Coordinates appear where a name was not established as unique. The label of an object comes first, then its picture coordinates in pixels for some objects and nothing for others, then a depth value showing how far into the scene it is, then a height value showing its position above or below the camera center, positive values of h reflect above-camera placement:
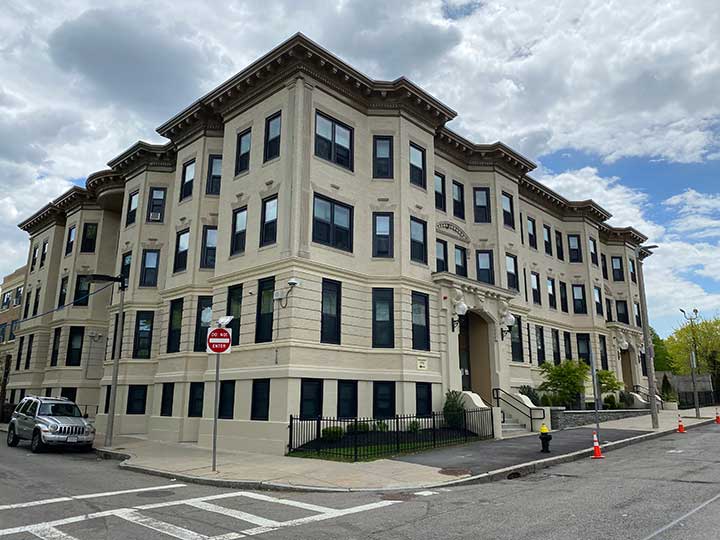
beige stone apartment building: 18.89 +5.40
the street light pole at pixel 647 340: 23.25 +2.64
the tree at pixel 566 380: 26.05 +0.71
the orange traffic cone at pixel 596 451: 15.62 -1.58
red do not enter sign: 13.48 +1.27
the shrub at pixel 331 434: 16.98 -1.26
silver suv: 18.36 -1.17
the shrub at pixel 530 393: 25.75 +0.07
